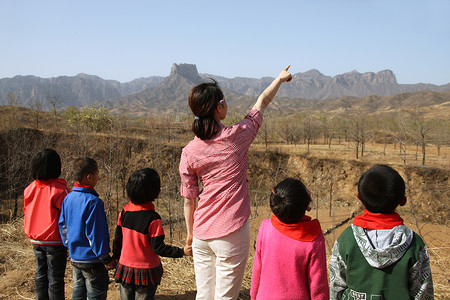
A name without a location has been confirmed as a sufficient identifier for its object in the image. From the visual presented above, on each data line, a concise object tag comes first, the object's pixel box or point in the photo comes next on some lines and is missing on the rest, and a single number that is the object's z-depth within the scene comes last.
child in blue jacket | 2.15
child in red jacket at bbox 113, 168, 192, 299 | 2.02
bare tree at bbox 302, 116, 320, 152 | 31.67
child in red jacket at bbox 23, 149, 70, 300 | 2.42
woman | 1.73
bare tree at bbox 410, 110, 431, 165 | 17.02
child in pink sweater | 1.53
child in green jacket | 1.44
